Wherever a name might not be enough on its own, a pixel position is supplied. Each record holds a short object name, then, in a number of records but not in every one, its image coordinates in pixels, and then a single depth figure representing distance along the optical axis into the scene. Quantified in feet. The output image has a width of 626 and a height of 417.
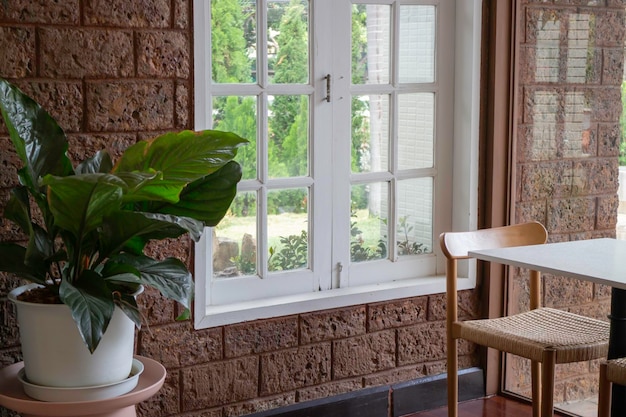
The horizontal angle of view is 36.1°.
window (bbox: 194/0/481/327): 11.11
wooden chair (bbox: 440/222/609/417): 9.37
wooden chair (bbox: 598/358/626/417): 8.40
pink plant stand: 7.83
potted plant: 7.69
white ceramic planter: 7.91
